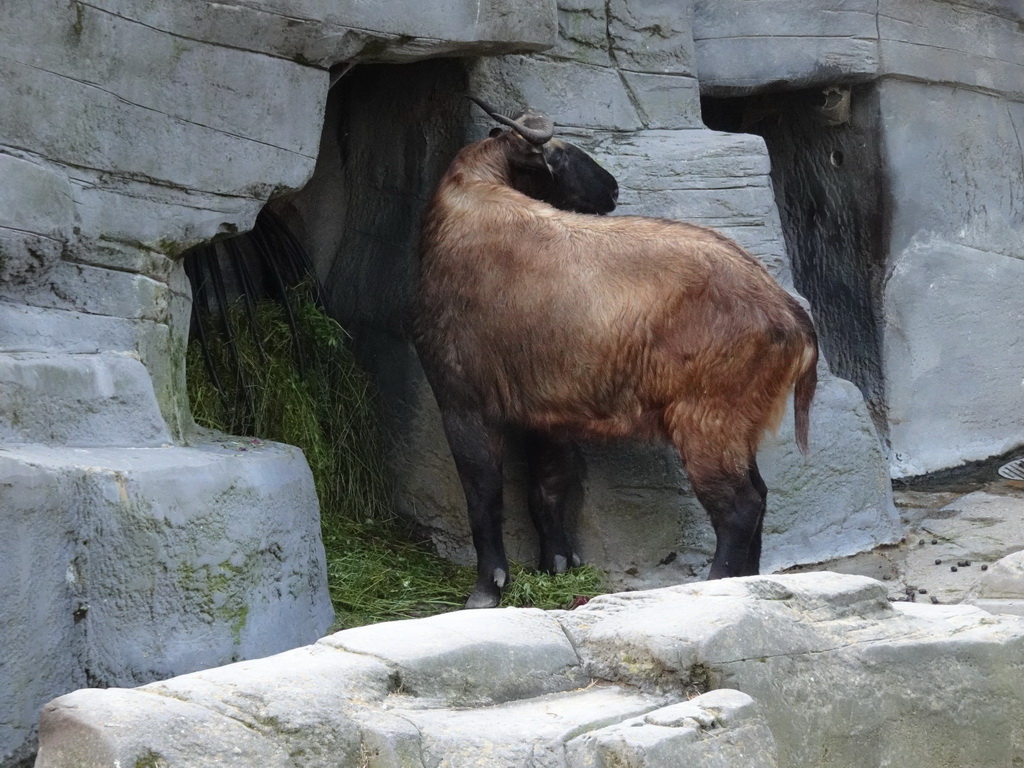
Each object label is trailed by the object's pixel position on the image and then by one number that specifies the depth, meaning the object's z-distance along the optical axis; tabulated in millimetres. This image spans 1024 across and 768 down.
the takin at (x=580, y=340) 10156
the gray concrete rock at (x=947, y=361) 15055
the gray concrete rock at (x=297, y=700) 5336
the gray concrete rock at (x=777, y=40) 14727
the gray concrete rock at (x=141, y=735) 4977
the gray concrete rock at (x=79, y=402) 8203
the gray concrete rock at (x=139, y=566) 7562
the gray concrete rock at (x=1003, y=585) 9320
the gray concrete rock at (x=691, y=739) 5453
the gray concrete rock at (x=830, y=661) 6297
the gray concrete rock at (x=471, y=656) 5918
